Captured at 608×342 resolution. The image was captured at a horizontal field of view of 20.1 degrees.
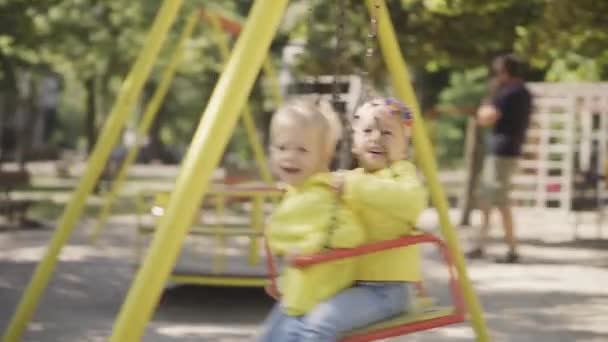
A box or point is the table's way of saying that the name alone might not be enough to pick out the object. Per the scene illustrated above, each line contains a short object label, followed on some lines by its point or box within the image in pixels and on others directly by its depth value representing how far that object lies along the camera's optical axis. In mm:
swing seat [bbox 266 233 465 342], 5753
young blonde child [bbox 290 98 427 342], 5869
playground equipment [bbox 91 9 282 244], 17268
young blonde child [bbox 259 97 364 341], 5846
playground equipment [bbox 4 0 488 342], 5501
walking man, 16088
